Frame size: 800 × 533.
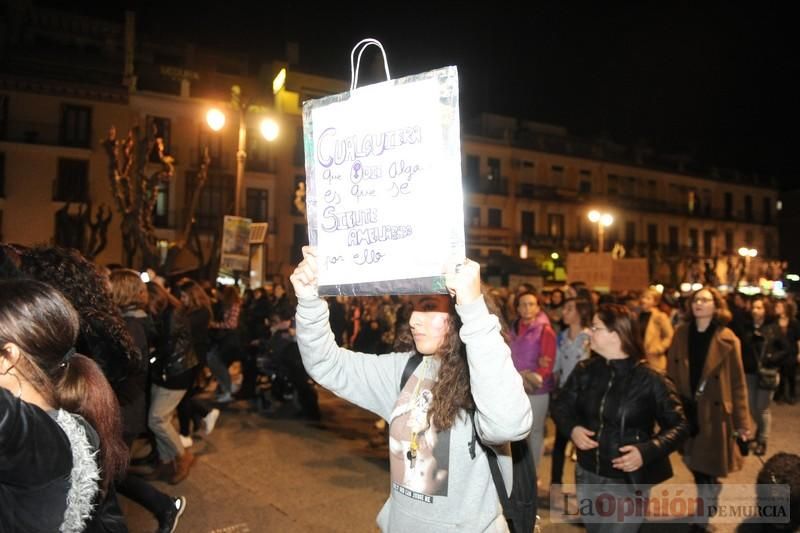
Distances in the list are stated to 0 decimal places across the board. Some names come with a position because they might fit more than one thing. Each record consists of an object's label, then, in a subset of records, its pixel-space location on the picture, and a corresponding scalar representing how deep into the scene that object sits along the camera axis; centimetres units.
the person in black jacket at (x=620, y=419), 339
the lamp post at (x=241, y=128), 1147
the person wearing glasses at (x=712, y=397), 469
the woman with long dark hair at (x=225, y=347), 970
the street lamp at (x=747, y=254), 4578
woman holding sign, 188
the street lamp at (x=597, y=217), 2403
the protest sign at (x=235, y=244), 1100
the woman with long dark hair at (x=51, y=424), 161
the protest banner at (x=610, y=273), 1473
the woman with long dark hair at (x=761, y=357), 711
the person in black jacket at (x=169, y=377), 564
